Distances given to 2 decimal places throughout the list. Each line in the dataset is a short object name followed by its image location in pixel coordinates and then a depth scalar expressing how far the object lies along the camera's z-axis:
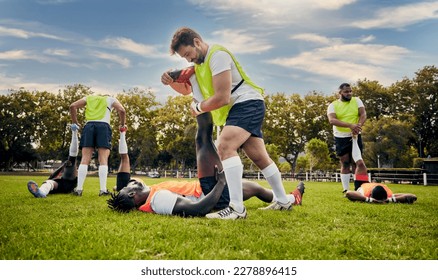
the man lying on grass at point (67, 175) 5.57
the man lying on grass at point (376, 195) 4.72
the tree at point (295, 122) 33.38
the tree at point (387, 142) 25.31
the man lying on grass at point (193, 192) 3.08
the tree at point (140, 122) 30.80
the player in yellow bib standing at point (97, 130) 5.71
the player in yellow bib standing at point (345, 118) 5.96
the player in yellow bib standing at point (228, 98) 2.98
